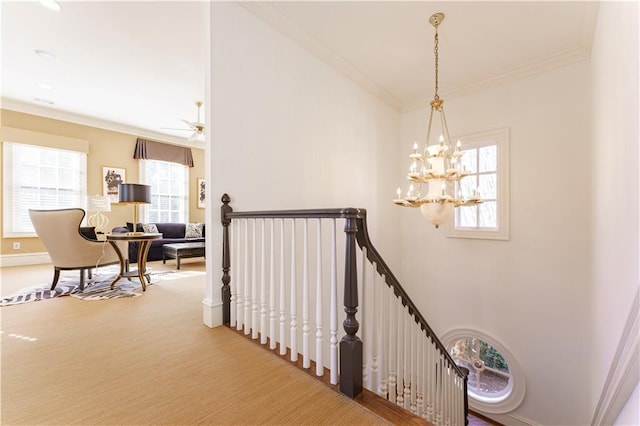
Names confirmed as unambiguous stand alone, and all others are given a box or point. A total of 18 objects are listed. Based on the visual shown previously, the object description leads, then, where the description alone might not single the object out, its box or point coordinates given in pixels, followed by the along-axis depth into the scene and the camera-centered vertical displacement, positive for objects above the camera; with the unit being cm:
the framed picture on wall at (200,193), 748 +53
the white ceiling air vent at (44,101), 482 +200
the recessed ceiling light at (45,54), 343 +203
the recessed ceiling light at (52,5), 262 +204
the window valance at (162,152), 638 +150
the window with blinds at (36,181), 493 +60
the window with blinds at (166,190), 659 +57
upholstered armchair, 305 -33
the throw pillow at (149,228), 587 -33
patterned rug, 294 -93
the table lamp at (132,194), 336 +23
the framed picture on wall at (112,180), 591 +71
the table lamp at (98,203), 473 +16
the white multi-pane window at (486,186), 377 +40
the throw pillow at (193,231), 653 -44
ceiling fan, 462 +144
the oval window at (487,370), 365 -229
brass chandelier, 245 +24
